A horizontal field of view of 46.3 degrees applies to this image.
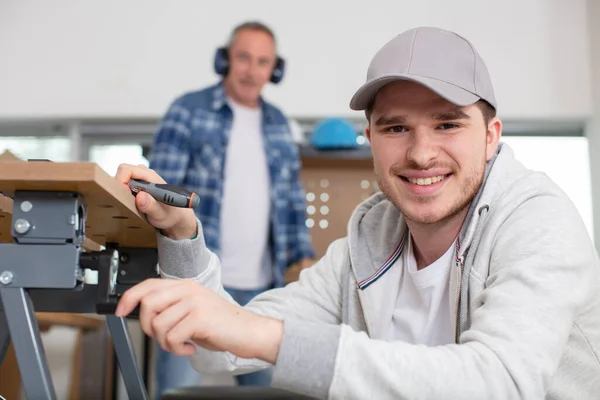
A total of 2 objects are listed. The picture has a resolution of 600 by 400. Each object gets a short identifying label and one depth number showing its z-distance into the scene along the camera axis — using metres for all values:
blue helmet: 3.27
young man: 0.75
